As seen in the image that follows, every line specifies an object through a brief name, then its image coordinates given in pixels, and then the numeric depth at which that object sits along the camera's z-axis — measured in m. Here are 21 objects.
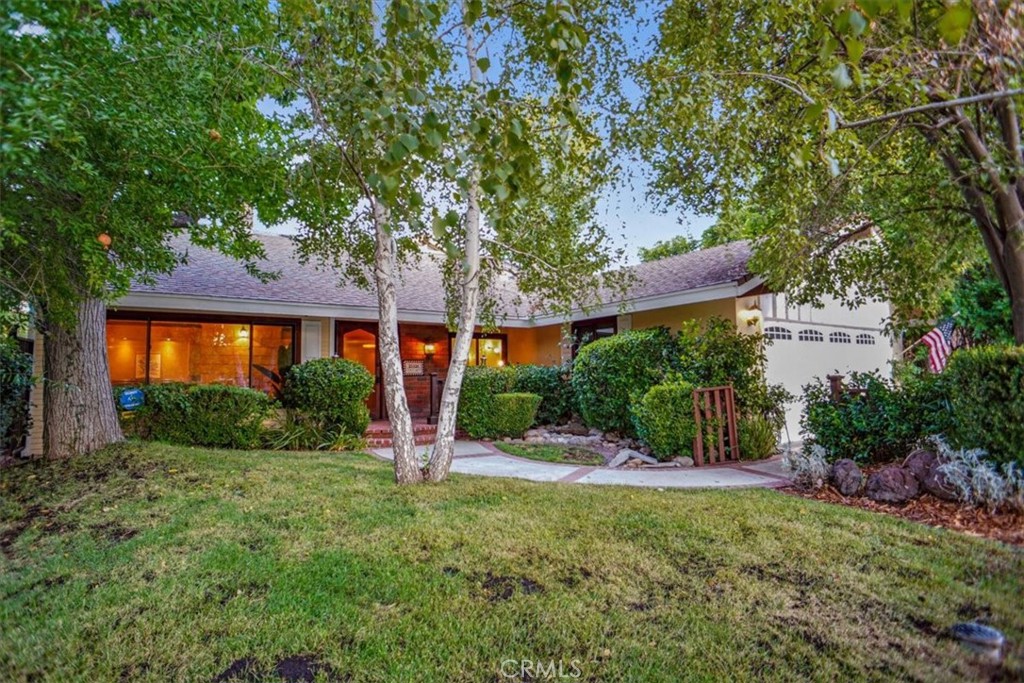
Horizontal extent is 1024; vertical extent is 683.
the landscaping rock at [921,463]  5.10
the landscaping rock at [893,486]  5.02
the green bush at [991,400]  4.54
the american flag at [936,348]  9.91
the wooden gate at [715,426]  7.30
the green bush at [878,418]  5.79
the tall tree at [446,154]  1.85
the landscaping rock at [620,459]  7.61
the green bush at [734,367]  7.85
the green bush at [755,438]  7.55
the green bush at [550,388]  11.16
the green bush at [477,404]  9.96
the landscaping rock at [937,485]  4.79
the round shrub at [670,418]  7.43
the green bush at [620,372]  8.70
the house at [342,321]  9.32
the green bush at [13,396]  6.99
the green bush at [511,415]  9.85
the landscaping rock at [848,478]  5.36
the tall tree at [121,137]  2.94
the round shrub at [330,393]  8.55
